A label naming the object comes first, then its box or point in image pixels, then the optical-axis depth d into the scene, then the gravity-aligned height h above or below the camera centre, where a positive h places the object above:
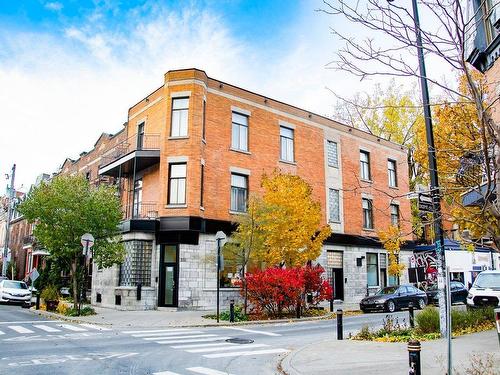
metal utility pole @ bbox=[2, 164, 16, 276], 39.82 +6.57
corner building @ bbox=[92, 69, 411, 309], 22.72 +4.73
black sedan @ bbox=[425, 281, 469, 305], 26.39 -1.50
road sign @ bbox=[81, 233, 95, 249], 18.53 +1.03
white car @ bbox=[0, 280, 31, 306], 27.02 -1.64
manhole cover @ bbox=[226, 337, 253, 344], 12.41 -2.02
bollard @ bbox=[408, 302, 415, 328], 13.67 -1.42
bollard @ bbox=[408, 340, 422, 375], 5.93 -1.16
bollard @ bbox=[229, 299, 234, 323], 17.22 -1.75
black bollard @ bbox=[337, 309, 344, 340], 12.35 -1.61
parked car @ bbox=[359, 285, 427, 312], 22.73 -1.60
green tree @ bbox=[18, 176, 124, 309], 20.89 +2.07
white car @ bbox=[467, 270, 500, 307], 16.75 -0.86
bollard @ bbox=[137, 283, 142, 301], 22.16 -1.25
